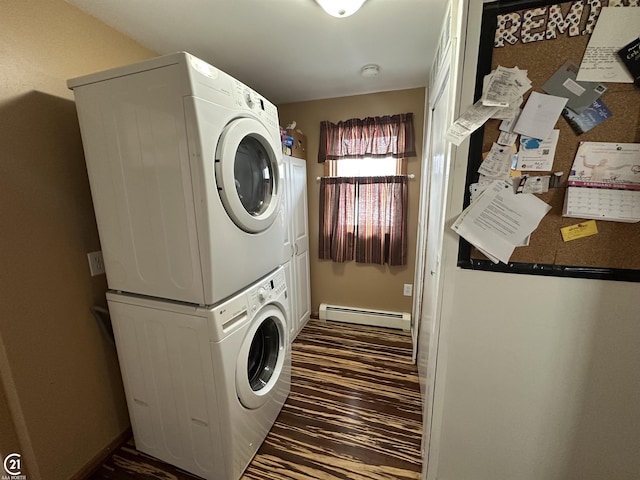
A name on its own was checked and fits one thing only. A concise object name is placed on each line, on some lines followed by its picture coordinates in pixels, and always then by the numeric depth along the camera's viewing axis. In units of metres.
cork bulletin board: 0.75
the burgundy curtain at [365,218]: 2.38
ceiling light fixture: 1.13
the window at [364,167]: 2.35
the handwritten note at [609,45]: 0.72
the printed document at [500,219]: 0.85
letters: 0.73
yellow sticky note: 0.82
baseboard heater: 2.54
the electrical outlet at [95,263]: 1.28
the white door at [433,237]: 1.04
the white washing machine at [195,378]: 1.07
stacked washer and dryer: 0.94
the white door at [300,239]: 2.29
